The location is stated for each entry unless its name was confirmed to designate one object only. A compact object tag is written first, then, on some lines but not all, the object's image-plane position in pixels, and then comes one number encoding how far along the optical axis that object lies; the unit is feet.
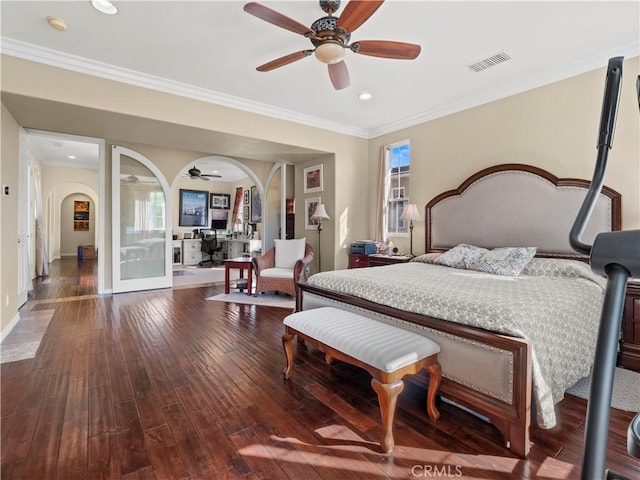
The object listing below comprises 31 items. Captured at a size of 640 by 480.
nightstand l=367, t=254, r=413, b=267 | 14.93
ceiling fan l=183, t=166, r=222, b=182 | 26.22
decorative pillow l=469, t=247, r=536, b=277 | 10.23
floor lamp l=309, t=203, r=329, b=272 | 17.42
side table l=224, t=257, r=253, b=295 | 17.66
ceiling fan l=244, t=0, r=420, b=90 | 6.94
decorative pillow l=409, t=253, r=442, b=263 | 13.06
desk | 29.01
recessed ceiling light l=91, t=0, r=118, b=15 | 8.09
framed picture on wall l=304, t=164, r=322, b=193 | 18.90
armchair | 16.18
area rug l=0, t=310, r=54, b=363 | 9.36
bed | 5.57
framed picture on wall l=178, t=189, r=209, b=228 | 32.40
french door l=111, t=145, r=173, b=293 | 17.85
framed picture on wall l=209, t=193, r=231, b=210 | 34.42
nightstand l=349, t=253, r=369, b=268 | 16.24
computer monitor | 34.42
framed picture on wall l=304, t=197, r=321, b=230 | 19.30
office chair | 31.63
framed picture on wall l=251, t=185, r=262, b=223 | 30.27
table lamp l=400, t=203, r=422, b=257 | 15.08
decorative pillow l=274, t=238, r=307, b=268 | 17.90
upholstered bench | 5.60
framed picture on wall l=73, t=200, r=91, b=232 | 35.65
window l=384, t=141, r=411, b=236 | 16.96
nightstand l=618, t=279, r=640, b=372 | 8.58
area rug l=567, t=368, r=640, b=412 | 6.88
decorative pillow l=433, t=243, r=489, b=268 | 11.80
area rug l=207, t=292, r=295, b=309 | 15.88
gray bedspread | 5.72
